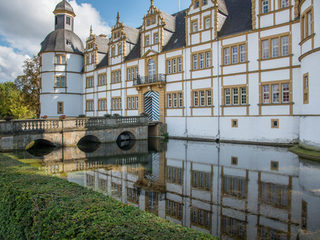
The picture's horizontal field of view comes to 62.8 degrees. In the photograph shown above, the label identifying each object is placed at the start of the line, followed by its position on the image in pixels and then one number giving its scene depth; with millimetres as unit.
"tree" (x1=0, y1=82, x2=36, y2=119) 29538
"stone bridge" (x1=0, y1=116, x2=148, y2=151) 16578
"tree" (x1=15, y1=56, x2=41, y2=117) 43188
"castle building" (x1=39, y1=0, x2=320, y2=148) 17500
